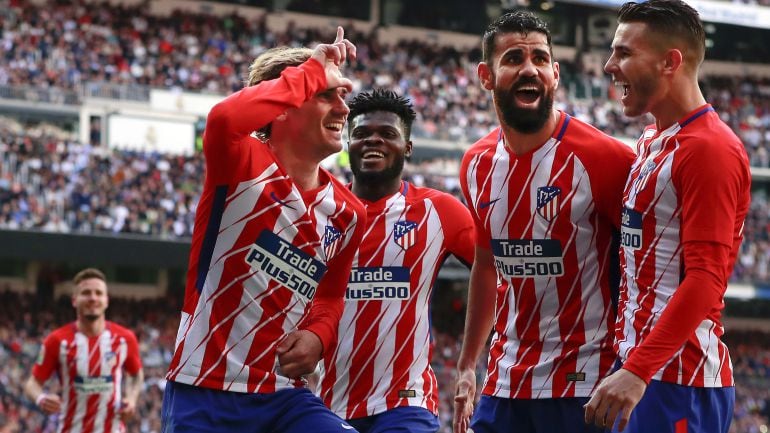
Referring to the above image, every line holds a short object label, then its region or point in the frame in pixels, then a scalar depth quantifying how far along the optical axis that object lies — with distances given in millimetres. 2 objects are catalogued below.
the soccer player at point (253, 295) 8852
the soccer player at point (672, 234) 8180
